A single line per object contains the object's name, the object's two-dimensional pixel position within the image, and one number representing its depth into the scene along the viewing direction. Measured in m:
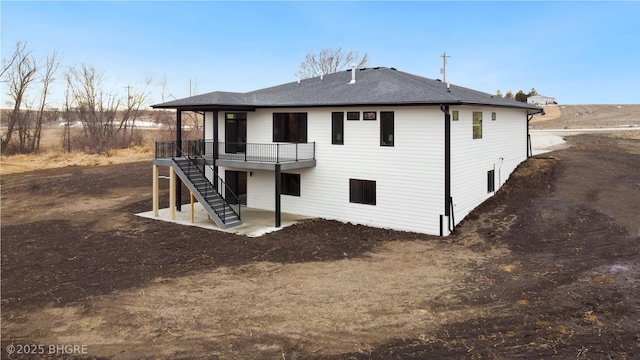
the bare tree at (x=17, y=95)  42.62
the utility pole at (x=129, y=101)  53.97
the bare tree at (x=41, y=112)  44.47
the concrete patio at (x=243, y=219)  17.17
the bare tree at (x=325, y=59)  55.91
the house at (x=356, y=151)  16.53
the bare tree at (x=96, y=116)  49.00
